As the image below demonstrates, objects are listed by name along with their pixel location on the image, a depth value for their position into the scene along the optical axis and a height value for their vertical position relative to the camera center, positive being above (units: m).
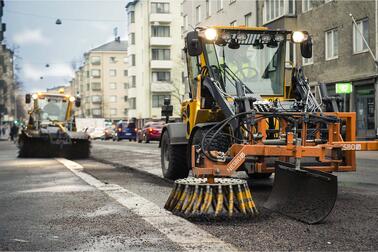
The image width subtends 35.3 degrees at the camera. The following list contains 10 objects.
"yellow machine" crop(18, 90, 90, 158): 21.86 -0.23
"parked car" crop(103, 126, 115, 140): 61.25 -0.87
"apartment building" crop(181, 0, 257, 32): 38.69 +8.29
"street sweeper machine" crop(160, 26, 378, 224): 7.14 -0.13
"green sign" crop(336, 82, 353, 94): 27.67 +1.66
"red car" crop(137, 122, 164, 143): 40.03 -0.46
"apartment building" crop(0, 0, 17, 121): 80.04 +6.37
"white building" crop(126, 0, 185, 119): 77.75 +9.72
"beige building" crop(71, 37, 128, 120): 124.81 +9.56
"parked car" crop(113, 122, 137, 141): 50.91 -0.56
